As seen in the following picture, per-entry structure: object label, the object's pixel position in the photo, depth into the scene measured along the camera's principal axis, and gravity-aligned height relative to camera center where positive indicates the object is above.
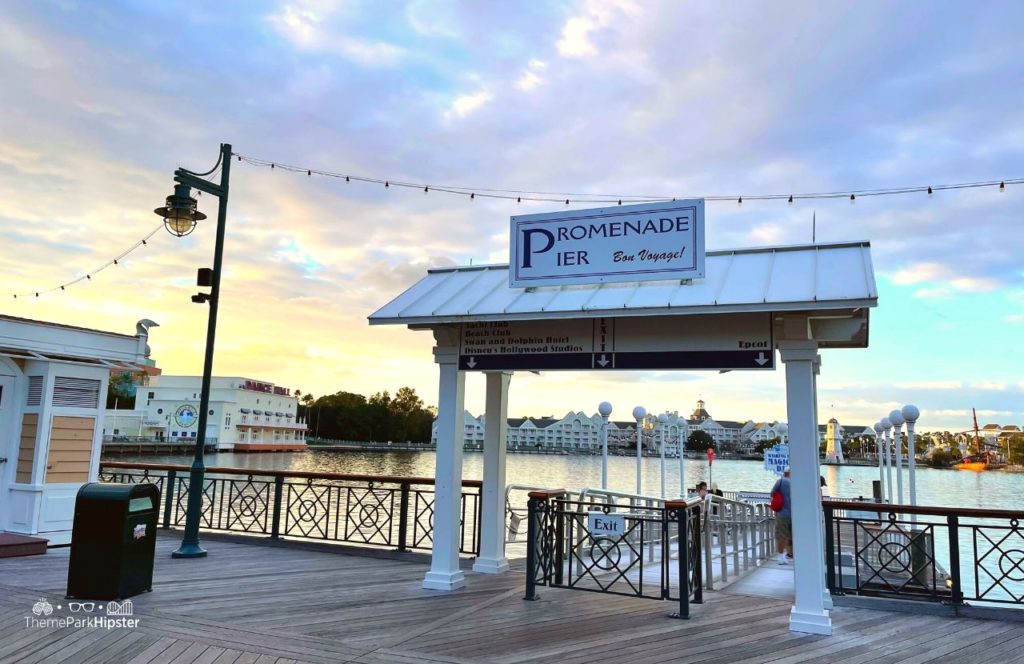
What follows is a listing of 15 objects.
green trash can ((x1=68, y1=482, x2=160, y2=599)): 5.69 -1.17
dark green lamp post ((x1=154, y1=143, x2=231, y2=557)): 7.72 +2.04
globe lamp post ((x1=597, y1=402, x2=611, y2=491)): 14.64 +0.39
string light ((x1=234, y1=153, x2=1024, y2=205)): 7.67 +3.32
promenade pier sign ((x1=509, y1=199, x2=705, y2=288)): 6.27 +1.92
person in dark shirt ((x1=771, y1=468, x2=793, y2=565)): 10.25 -1.56
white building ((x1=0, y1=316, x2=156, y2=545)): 8.28 -0.12
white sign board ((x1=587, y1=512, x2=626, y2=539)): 6.28 -0.96
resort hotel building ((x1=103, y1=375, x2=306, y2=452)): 72.44 +0.35
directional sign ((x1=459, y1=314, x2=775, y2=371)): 5.95 +0.88
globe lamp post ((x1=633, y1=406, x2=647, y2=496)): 17.55 +0.43
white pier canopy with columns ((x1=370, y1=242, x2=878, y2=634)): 5.59 +0.99
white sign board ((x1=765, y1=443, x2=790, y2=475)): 17.83 -0.74
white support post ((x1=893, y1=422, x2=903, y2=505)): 16.51 -0.37
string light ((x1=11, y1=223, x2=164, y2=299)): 9.77 +2.35
